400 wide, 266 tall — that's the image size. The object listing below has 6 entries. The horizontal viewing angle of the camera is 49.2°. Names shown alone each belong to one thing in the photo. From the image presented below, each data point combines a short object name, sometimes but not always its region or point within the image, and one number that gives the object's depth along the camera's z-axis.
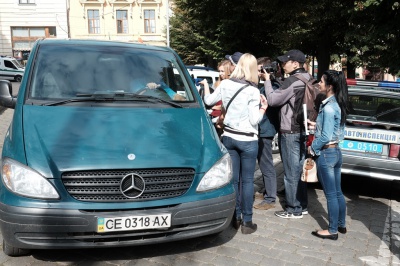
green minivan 3.26
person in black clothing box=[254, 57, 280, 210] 5.36
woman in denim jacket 4.23
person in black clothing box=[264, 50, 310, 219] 4.81
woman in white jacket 4.32
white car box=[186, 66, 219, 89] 15.00
